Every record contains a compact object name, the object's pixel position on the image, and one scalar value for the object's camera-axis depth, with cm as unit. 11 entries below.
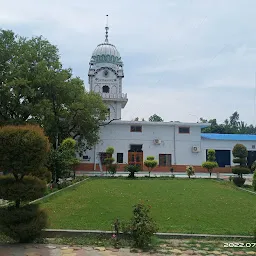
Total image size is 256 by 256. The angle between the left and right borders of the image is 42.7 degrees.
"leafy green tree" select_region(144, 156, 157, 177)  2594
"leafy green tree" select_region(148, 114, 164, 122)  6656
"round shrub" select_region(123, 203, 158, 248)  620
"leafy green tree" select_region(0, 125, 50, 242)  618
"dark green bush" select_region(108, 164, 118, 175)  2458
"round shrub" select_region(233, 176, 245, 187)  1911
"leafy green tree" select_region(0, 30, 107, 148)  2184
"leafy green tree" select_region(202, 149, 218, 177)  2575
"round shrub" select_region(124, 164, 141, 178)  2323
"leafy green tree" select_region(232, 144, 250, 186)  2075
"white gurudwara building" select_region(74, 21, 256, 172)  3133
